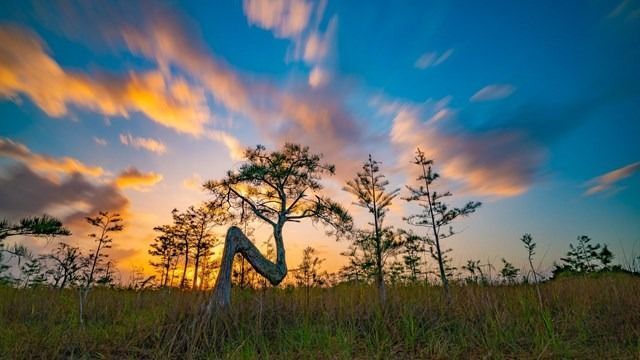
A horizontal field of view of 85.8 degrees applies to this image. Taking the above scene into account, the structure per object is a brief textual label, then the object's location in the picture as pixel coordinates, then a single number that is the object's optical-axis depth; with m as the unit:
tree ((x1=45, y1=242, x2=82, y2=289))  11.38
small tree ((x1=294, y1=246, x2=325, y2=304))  8.63
